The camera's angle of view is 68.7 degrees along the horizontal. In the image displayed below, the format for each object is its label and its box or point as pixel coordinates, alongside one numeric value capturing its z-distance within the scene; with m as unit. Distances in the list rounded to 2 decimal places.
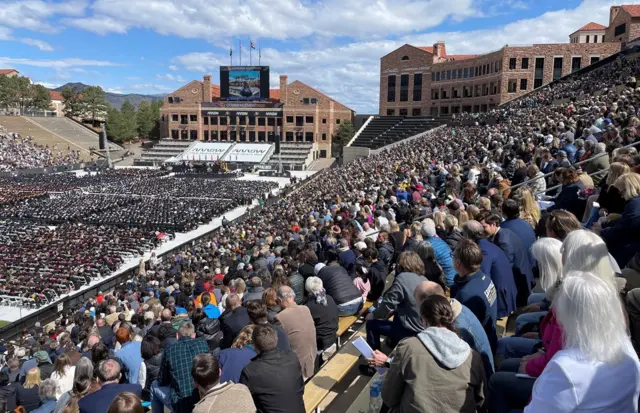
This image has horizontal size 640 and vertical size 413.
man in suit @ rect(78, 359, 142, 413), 4.55
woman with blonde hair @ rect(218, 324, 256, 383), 4.51
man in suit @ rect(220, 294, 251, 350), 6.12
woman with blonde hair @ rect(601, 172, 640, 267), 4.87
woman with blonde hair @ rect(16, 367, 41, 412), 7.00
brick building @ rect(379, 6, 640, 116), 54.19
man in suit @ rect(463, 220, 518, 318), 5.21
